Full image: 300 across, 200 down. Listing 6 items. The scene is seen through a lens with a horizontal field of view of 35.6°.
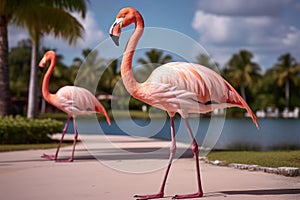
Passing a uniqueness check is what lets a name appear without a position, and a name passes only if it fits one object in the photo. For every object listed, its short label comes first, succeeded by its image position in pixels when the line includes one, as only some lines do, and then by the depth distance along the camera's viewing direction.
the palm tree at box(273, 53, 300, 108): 67.81
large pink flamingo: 5.92
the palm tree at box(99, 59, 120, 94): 53.41
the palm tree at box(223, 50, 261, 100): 65.62
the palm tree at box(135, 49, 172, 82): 51.91
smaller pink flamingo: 10.73
